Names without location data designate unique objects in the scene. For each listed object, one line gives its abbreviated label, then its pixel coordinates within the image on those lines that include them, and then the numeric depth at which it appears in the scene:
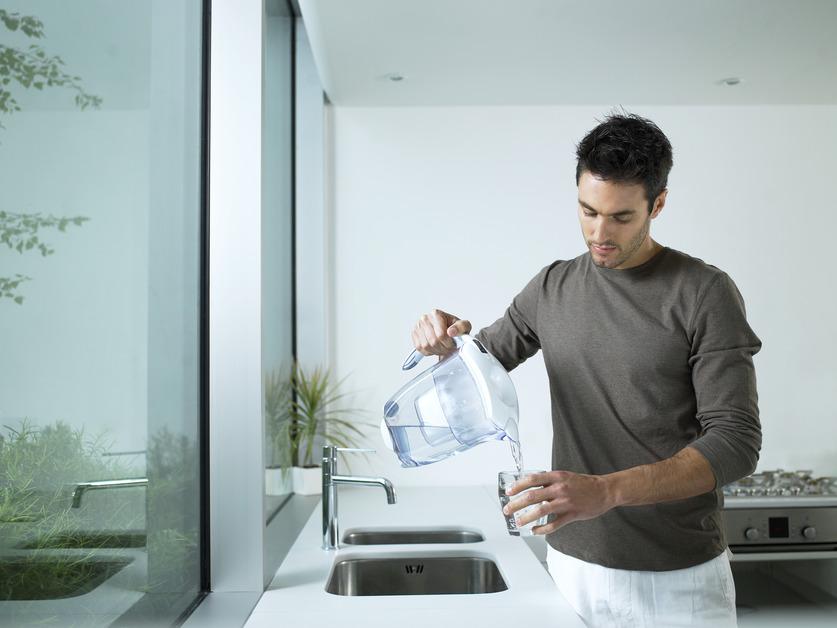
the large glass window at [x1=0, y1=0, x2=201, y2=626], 0.81
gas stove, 2.53
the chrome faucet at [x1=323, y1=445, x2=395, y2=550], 1.99
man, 1.41
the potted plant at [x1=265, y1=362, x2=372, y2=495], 2.72
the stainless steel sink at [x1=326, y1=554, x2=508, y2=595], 1.93
